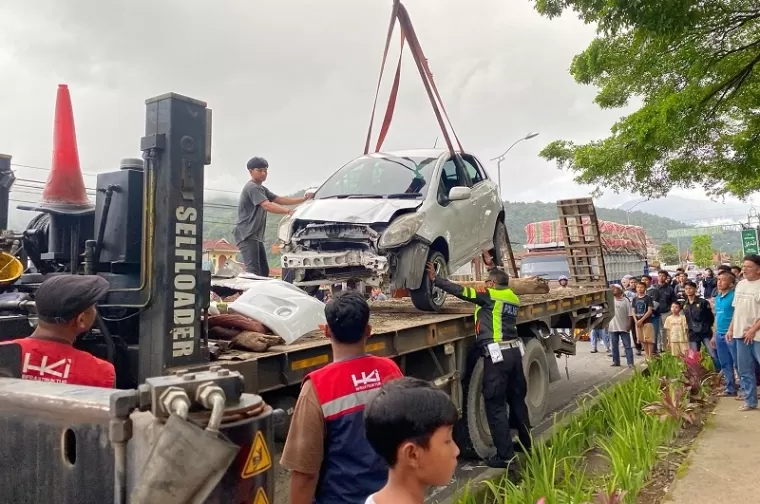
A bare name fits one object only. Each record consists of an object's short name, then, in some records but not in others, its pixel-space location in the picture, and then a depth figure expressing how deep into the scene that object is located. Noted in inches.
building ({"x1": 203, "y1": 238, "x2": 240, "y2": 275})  1529.0
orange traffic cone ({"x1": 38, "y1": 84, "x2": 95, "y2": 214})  129.3
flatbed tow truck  131.4
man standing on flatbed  240.5
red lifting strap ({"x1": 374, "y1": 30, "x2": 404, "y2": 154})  291.8
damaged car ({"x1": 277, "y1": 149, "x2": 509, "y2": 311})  218.4
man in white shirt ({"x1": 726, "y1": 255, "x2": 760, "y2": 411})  265.5
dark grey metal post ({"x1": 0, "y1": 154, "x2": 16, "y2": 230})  143.4
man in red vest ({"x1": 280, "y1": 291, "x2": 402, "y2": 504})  88.7
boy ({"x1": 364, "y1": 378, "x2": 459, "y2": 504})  64.2
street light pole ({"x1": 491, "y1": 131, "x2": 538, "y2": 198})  820.6
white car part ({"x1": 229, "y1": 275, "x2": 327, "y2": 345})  149.5
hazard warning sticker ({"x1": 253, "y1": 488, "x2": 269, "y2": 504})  56.9
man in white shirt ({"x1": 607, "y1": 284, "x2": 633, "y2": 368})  429.7
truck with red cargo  790.5
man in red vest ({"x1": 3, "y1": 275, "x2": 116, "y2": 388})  80.2
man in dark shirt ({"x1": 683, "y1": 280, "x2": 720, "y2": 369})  351.9
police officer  204.7
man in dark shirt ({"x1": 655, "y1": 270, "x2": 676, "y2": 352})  442.6
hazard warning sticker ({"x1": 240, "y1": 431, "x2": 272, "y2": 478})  55.9
